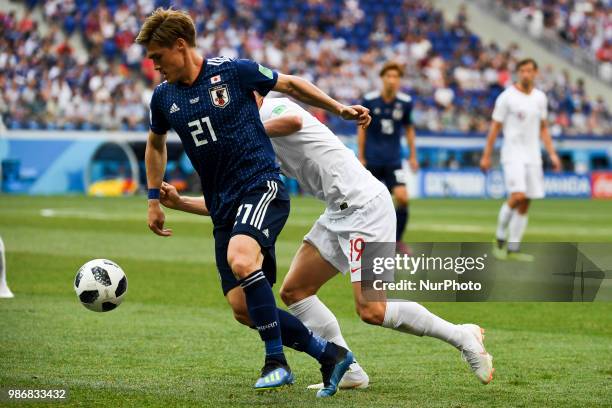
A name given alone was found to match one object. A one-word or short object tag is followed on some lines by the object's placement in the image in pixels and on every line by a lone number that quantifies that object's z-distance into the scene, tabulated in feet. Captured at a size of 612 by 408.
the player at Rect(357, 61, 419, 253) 96.58
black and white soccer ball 45.37
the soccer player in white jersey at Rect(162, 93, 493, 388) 40.19
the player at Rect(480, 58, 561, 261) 95.40
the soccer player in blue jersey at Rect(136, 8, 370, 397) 37.47
